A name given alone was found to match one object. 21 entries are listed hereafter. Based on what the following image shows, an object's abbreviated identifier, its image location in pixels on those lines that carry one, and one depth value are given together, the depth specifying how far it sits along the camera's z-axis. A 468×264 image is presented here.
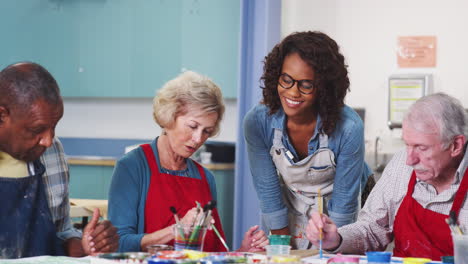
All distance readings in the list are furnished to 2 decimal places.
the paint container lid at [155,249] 2.53
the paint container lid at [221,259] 2.47
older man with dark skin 2.63
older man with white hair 2.95
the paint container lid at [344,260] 2.60
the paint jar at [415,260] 2.69
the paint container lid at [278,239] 2.74
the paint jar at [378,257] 2.62
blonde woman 3.04
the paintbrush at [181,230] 2.62
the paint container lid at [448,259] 2.66
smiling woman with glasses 3.21
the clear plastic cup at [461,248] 2.56
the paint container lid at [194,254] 2.52
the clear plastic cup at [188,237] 2.61
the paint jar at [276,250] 2.60
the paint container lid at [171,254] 2.48
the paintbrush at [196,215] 2.69
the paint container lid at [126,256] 2.47
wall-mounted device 4.74
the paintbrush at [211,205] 2.69
